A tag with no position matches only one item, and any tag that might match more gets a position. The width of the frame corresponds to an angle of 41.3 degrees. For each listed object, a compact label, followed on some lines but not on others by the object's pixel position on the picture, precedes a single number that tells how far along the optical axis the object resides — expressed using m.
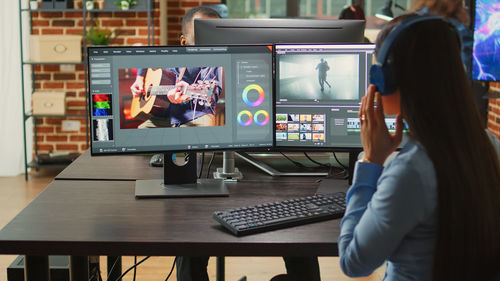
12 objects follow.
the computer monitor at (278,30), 2.34
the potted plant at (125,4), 4.91
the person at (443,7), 2.88
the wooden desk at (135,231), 1.55
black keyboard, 1.64
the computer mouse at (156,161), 2.30
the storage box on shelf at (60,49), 4.91
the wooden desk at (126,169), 2.17
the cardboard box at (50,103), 5.00
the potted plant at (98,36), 4.79
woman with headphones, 1.16
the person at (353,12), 4.49
